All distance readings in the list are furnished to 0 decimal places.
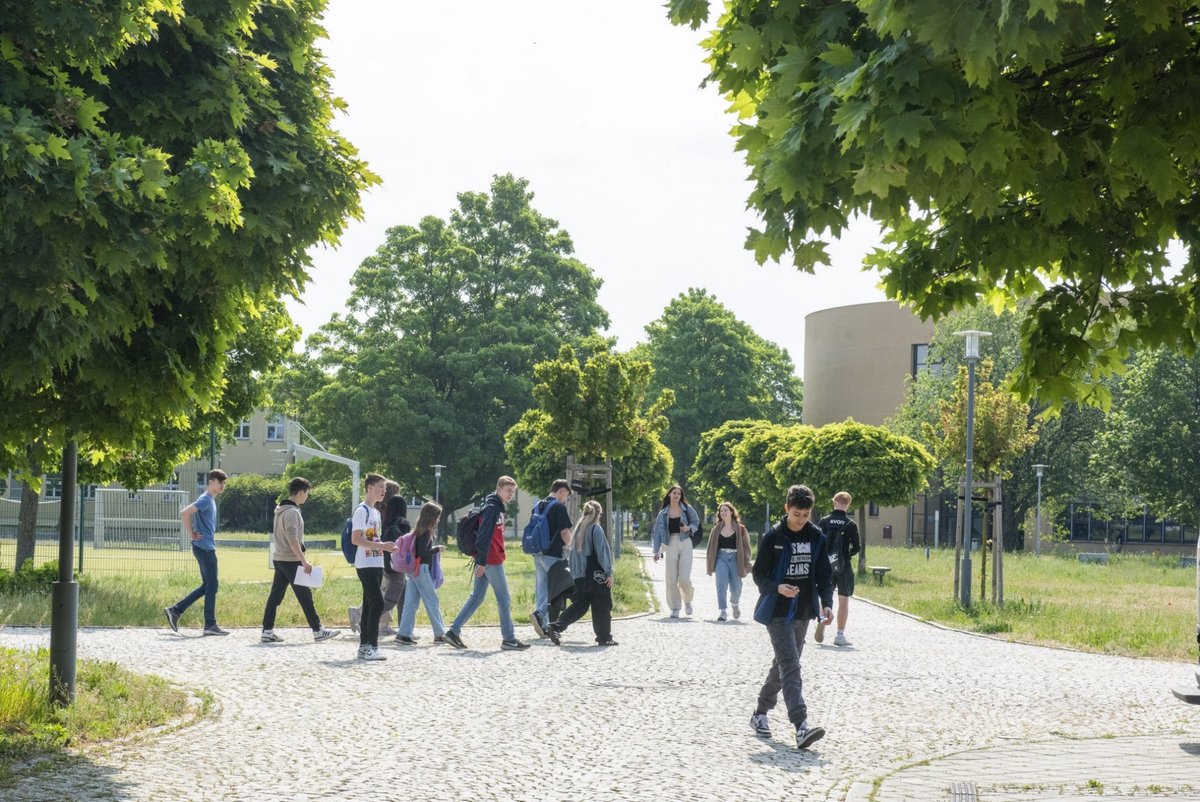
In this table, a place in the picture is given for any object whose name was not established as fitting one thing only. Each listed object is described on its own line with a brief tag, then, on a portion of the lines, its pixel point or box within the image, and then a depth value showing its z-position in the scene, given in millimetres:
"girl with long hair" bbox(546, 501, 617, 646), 15062
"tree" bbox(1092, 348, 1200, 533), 51562
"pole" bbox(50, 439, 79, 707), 8961
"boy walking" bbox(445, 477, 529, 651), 14383
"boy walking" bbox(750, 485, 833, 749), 8875
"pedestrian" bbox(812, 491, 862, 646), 14914
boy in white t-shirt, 13133
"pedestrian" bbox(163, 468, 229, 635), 15406
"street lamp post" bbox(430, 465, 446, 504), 53875
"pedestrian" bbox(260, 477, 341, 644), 14859
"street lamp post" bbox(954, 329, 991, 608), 21131
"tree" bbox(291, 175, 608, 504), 56219
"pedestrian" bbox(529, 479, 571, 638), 15422
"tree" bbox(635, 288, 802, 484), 77312
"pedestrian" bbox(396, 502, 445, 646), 14336
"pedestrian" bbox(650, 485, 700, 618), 19656
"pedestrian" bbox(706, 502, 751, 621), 18953
